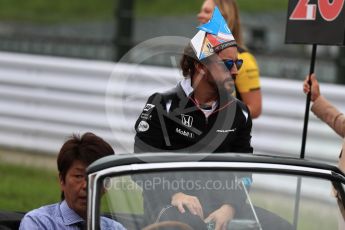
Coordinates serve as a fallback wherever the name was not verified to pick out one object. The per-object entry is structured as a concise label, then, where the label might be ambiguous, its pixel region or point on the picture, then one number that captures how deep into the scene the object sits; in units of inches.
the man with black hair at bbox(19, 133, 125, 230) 350.0
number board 498.9
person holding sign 473.1
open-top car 320.5
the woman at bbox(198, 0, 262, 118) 535.8
